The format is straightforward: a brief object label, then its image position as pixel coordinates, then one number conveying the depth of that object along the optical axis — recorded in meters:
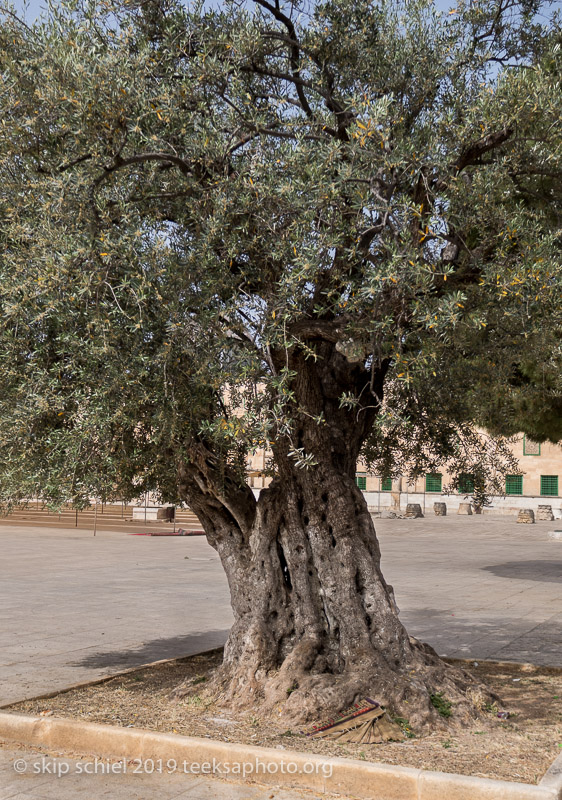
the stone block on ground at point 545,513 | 47.46
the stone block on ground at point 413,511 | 46.91
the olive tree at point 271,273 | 6.19
